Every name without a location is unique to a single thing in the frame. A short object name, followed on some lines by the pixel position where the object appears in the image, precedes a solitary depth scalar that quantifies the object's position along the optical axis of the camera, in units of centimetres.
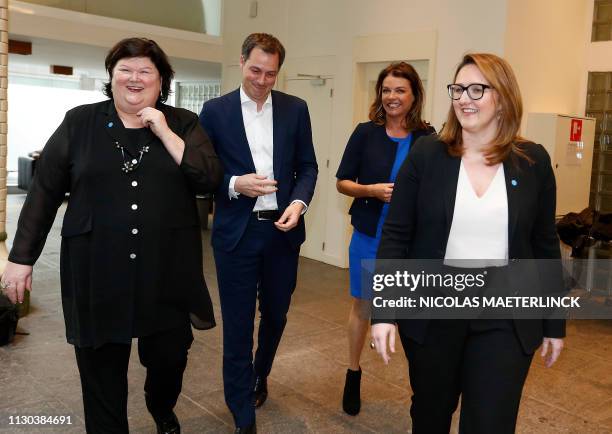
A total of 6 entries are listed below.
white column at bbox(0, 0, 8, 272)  436
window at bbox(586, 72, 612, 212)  651
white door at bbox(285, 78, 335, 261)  732
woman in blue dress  306
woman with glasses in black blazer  195
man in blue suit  280
